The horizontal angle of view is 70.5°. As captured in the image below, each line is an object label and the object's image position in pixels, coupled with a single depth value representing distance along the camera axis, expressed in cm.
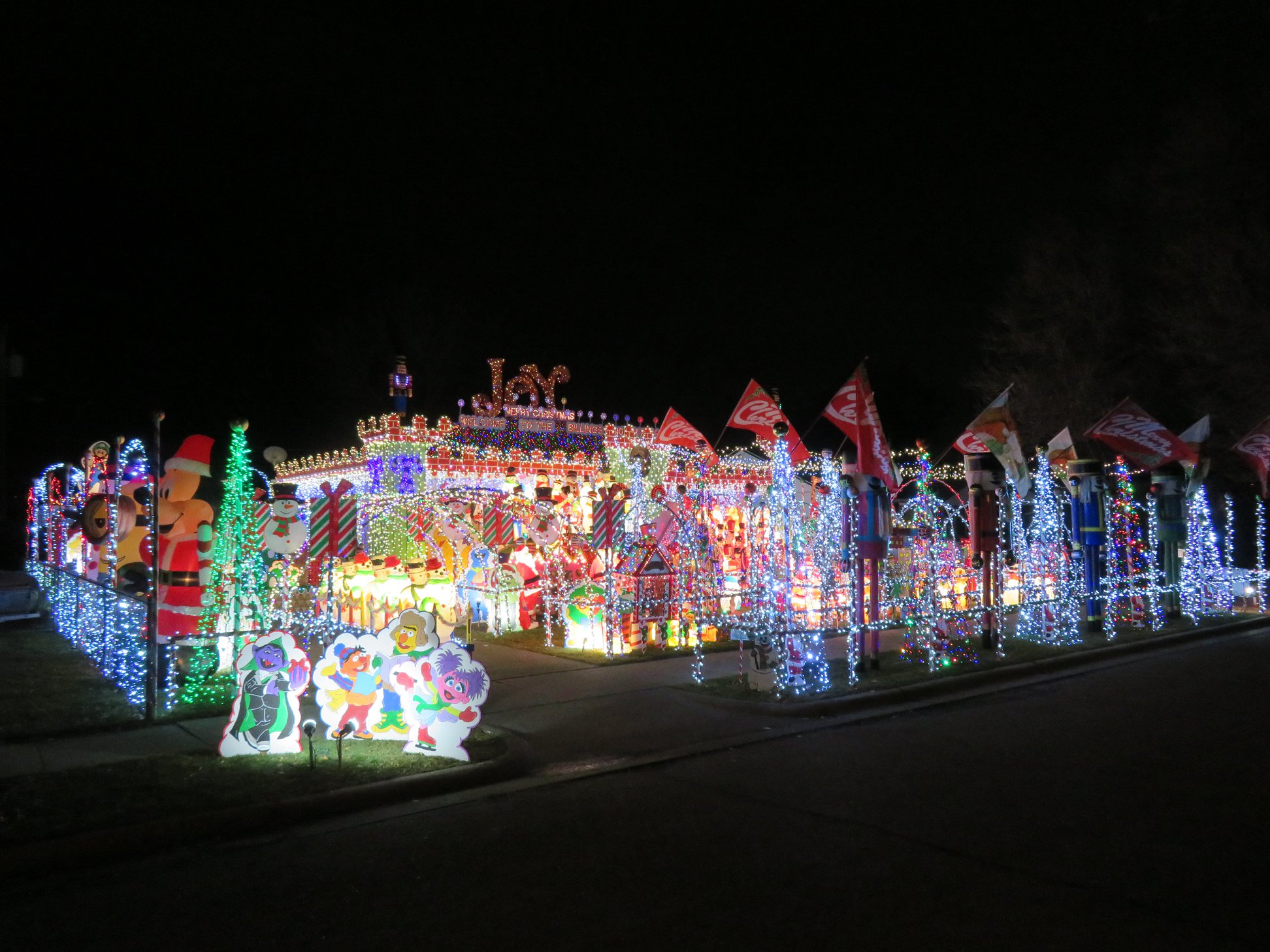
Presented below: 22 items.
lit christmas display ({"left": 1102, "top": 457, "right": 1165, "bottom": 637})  1580
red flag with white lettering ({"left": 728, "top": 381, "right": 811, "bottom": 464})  1310
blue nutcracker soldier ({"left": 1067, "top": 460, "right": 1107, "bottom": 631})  1461
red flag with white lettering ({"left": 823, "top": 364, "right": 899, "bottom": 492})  1044
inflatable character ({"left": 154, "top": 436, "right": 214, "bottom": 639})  996
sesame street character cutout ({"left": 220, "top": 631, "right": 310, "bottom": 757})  692
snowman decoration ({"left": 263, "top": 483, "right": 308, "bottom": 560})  1140
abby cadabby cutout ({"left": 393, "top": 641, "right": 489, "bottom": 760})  697
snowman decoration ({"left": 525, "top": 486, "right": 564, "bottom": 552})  1455
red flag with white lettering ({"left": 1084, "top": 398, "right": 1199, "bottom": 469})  1590
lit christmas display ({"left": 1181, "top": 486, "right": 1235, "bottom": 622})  1764
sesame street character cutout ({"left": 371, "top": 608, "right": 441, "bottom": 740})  726
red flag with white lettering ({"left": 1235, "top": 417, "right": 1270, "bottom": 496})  1838
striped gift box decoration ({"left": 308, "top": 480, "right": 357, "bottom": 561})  1241
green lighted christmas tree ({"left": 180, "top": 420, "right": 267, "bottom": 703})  1078
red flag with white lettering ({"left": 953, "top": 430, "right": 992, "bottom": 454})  1473
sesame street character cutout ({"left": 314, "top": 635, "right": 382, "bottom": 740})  720
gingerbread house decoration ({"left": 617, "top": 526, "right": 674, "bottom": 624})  1262
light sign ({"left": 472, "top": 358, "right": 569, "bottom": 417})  2178
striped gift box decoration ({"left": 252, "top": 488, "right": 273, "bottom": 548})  1142
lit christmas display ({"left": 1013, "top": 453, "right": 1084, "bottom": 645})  1429
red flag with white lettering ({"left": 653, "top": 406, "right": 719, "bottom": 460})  1636
